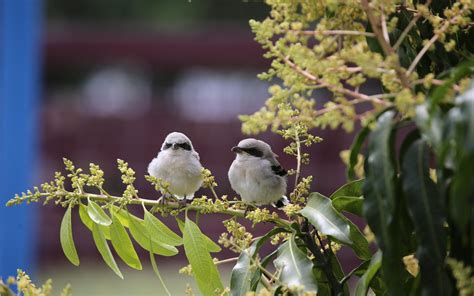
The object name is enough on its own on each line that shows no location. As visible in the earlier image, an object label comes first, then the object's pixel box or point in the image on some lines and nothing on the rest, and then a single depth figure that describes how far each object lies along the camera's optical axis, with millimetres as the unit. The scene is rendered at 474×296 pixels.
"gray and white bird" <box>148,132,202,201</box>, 5832
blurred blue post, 15664
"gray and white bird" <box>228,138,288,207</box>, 5766
